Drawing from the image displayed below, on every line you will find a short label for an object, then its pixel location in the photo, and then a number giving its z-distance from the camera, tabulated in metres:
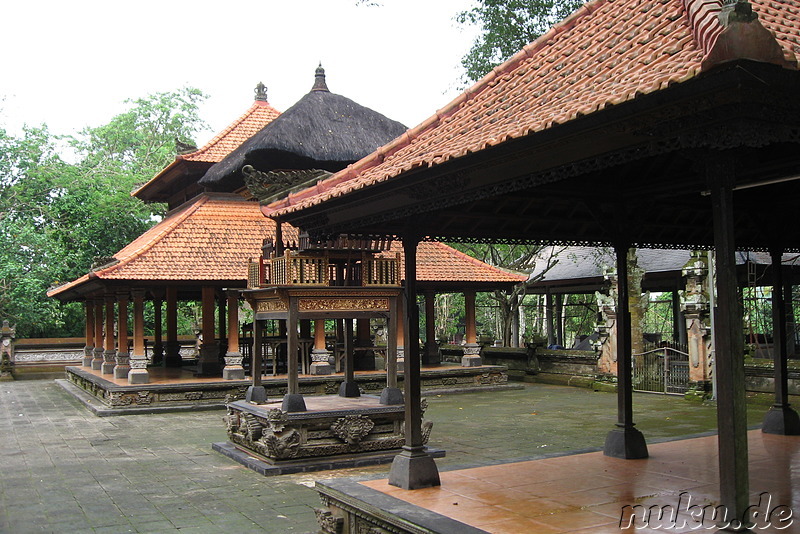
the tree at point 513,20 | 20.03
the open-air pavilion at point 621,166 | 4.15
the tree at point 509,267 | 24.06
